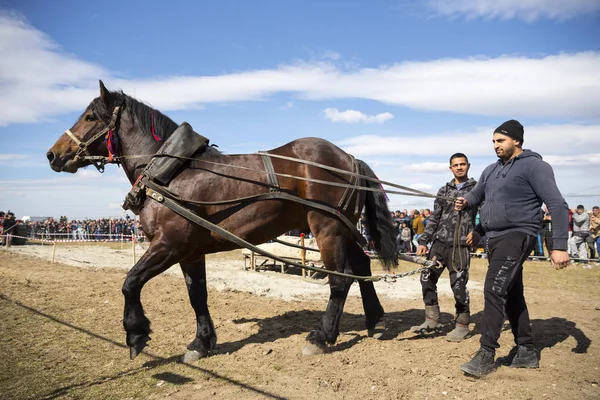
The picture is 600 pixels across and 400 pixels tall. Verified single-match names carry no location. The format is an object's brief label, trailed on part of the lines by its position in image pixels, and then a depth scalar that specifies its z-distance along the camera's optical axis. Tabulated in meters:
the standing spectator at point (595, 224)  14.02
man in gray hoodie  3.96
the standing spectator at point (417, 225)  16.20
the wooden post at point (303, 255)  10.41
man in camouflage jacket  5.25
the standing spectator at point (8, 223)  21.05
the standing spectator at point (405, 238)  16.83
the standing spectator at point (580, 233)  13.74
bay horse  4.58
